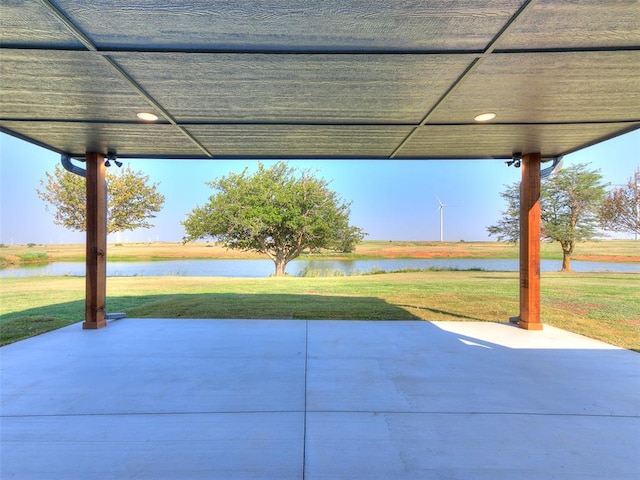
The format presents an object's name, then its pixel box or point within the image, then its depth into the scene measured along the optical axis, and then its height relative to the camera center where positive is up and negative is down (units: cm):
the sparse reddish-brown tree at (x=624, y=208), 1342 +145
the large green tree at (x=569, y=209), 1734 +186
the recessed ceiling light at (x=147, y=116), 345 +130
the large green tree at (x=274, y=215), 1667 +133
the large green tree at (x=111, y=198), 1680 +213
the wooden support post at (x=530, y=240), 500 +4
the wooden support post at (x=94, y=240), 494 +0
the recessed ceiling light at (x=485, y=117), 347 +133
